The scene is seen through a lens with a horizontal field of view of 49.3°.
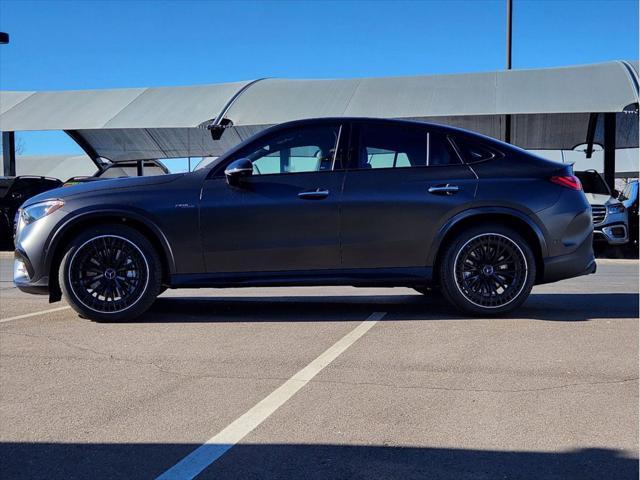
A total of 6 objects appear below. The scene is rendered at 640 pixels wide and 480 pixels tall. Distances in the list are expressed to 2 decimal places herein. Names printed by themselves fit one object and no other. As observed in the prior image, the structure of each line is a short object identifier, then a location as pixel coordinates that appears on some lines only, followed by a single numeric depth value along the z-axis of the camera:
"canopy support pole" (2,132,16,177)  22.41
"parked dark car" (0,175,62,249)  16.34
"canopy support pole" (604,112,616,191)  19.88
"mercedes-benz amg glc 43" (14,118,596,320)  5.84
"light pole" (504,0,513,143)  21.83
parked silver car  13.67
